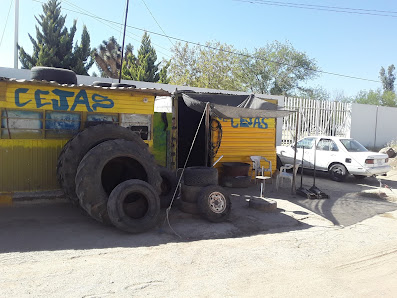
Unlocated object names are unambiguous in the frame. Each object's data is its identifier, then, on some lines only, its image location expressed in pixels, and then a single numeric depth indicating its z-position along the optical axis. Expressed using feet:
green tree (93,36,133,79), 103.14
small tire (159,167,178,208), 23.75
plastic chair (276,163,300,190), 29.47
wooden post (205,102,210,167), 22.67
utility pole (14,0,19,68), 58.85
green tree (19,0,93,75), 74.08
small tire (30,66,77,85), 23.47
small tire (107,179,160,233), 17.62
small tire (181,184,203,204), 21.12
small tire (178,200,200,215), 21.08
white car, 35.73
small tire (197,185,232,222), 20.36
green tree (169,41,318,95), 105.19
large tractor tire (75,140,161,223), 17.85
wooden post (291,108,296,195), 29.27
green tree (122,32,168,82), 85.66
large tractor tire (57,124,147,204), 19.41
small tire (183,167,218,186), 21.22
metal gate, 61.31
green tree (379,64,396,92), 195.83
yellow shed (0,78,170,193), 20.81
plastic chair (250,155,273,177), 32.76
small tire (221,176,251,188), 30.66
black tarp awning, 23.43
